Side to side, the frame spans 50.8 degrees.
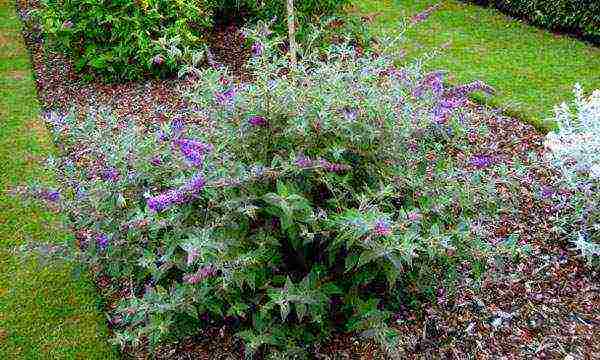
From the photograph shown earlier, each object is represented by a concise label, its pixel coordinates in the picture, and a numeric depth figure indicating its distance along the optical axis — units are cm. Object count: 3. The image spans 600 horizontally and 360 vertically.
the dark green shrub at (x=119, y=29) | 612
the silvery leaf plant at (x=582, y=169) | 341
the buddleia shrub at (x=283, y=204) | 258
